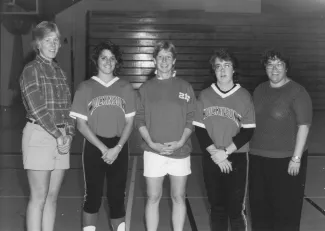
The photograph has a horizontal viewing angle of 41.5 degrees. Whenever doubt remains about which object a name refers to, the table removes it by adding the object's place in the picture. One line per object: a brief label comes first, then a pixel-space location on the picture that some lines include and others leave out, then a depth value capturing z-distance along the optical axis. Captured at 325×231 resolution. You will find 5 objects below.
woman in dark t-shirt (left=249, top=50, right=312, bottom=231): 2.48
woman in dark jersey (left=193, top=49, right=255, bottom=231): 2.50
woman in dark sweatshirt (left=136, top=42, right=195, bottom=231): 2.56
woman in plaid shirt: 2.37
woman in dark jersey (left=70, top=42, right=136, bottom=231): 2.54
